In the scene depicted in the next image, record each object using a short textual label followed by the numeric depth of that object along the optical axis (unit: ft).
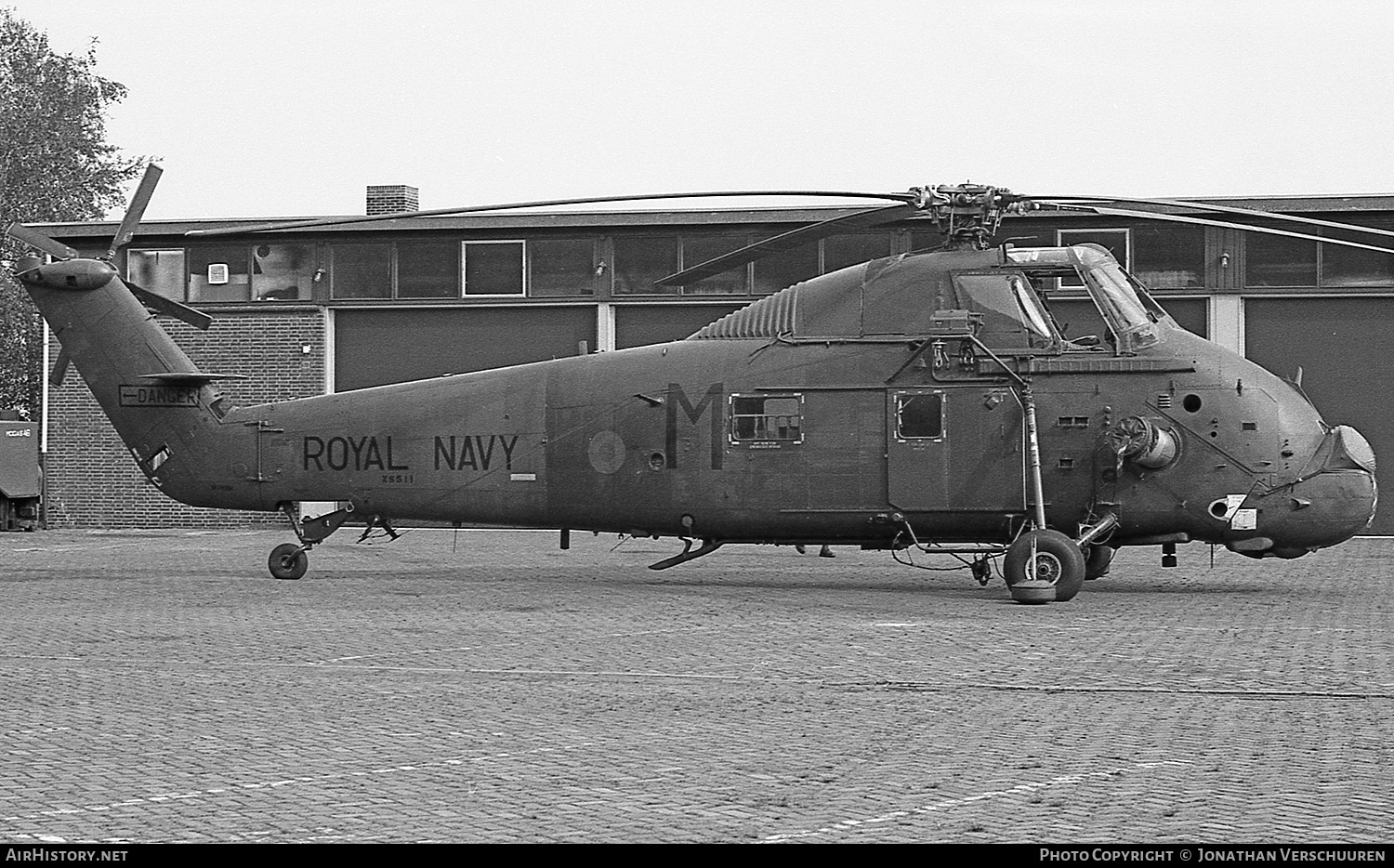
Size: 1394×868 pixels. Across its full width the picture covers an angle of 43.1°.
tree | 174.09
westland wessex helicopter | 56.29
